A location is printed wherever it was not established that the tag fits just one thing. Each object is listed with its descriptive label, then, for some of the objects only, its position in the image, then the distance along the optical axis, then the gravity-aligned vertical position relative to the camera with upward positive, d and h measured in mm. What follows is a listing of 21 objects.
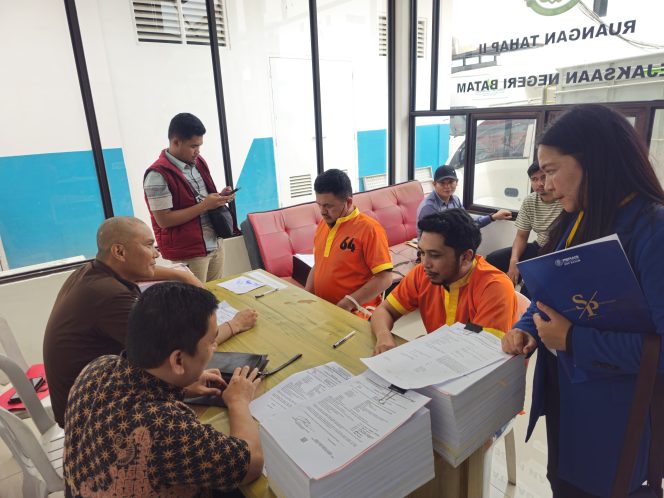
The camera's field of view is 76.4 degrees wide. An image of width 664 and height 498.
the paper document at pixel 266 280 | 2046 -736
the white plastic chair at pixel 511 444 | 1438 -1236
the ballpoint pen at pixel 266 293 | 1922 -727
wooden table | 1038 -724
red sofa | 3182 -806
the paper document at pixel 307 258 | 2721 -842
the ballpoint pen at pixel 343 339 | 1413 -706
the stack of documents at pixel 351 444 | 726 -558
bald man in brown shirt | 1291 -530
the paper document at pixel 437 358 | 915 -535
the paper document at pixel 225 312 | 1675 -721
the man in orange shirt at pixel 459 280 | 1367 -530
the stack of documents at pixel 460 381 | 871 -547
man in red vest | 2340 -365
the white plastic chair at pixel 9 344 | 1821 -860
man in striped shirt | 3127 -789
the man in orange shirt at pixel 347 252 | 2055 -610
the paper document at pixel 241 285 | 2016 -734
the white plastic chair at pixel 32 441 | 1217 -948
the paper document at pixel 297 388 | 1095 -684
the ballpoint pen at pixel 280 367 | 1264 -708
